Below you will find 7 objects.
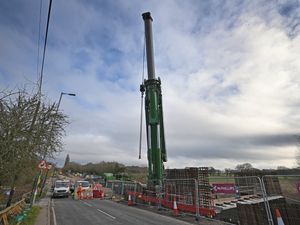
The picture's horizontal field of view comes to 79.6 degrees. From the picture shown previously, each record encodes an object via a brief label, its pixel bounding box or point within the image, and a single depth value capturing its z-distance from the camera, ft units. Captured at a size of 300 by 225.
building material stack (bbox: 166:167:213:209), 33.51
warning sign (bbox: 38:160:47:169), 32.26
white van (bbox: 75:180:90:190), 80.85
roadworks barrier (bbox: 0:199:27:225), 20.41
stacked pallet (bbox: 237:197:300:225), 23.75
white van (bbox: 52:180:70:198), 72.80
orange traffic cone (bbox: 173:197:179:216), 33.64
